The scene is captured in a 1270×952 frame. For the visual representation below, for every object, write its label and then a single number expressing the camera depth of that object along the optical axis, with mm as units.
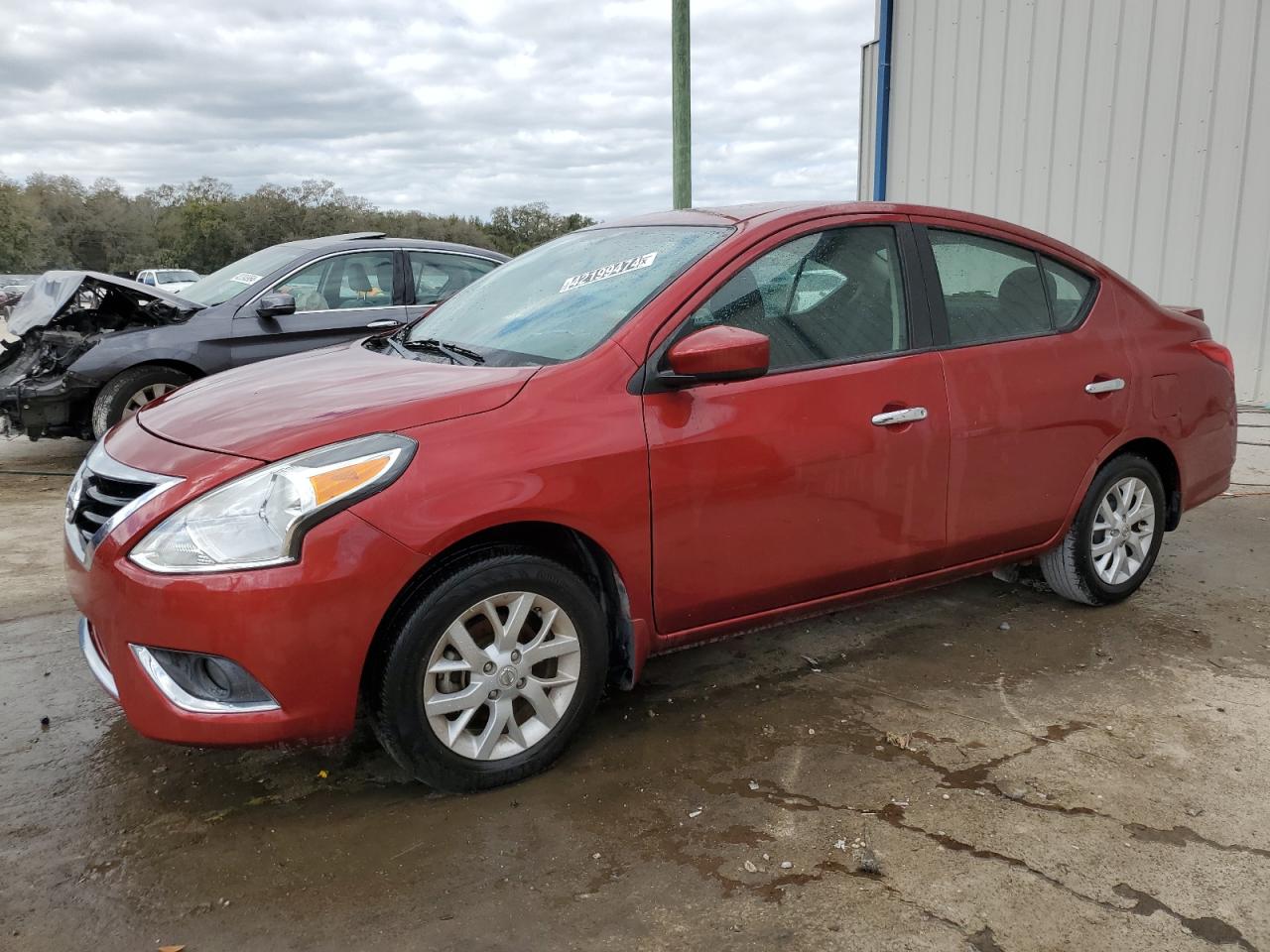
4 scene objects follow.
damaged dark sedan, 6984
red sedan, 2555
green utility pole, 8305
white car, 32125
